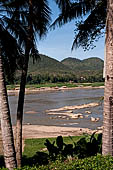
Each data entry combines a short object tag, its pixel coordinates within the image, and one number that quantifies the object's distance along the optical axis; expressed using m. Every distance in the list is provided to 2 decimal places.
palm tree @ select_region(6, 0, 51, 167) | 6.27
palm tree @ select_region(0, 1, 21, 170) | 4.87
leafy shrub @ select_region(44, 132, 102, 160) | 6.01
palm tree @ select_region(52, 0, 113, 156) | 5.30
